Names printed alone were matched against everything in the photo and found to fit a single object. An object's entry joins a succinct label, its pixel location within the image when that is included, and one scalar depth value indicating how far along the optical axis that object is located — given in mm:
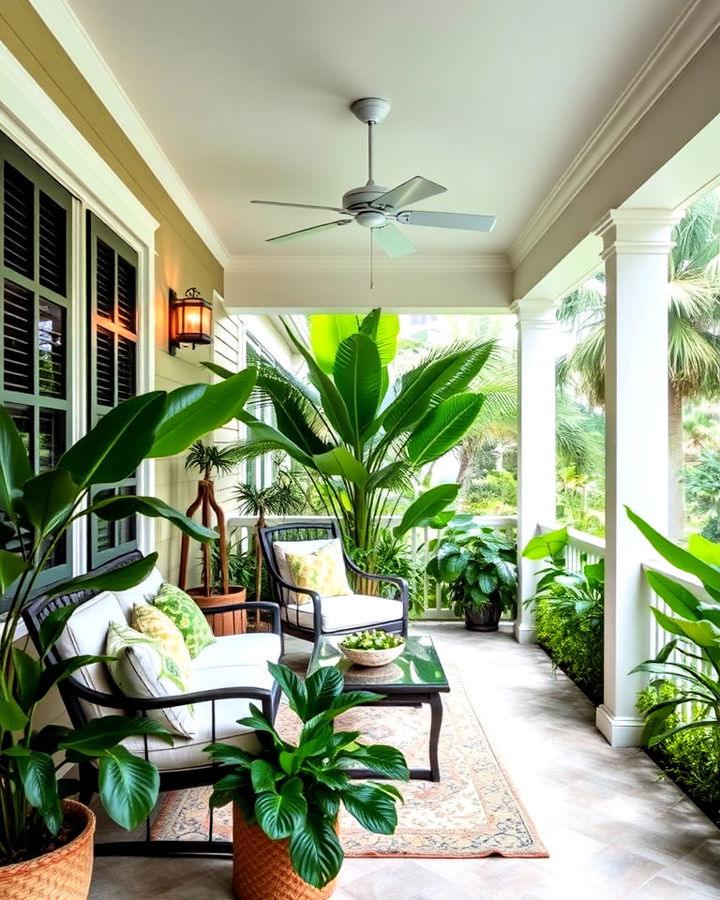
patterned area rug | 2504
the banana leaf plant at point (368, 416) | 4746
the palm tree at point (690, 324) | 9352
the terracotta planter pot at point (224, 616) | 4305
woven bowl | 3129
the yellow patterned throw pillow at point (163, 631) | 2645
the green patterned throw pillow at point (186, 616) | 3131
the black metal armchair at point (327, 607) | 4219
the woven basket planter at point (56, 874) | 1680
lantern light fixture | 4375
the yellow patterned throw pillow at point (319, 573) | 4559
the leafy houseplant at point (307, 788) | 1918
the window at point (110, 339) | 3279
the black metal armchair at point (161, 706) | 2244
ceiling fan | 3268
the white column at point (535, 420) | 5602
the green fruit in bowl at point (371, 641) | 3193
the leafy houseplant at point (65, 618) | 1708
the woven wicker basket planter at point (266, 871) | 2066
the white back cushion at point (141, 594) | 2916
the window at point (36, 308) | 2512
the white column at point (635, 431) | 3449
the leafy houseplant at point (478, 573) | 5633
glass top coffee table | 2934
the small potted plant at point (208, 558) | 4355
